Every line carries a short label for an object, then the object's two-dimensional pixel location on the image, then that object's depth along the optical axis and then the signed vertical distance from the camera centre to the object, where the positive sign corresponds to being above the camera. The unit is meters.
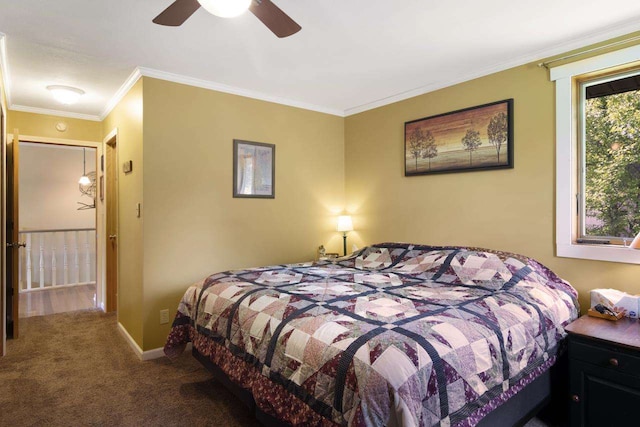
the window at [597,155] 2.49 +0.39
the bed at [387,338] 1.40 -0.58
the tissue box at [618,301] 2.17 -0.54
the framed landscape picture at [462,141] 2.99 +0.63
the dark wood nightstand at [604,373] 1.82 -0.84
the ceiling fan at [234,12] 1.63 +0.97
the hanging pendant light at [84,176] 6.70 +0.70
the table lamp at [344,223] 4.22 -0.13
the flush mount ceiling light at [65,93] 3.43 +1.13
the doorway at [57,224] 5.66 -0.21
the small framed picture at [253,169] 3.61 +0.43
